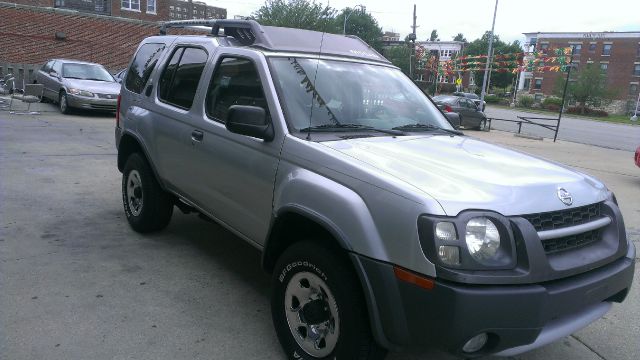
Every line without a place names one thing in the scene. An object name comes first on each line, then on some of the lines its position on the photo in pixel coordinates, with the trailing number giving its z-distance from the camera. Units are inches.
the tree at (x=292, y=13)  1164.3
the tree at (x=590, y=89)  2469.2
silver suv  87.7
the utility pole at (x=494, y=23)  1302.9
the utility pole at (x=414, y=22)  1246.9
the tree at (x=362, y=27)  1340.6
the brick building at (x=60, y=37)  925.2
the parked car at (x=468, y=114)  872.9
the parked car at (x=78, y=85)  558.6
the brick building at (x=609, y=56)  2743.6
